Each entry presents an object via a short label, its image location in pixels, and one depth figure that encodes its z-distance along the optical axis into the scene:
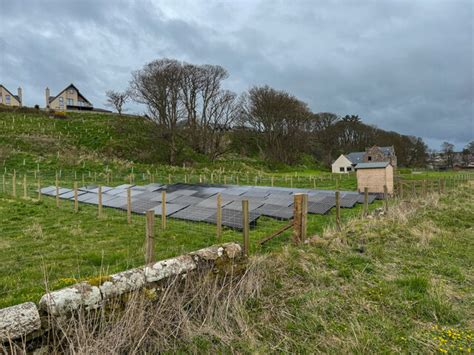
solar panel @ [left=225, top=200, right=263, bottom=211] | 10.84
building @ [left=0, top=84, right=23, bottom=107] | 62.44
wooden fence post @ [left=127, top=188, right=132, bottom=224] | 9.31
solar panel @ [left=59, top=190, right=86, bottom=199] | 14.86
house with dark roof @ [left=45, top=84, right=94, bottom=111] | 61.69
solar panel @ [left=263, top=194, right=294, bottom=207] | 11.79
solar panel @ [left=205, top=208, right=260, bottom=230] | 8.79
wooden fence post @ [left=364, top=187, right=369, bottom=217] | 9.54
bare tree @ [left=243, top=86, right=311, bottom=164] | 48.78
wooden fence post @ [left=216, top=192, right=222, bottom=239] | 7.42
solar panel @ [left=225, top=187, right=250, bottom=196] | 15.34
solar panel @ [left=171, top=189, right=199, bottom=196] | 14.54
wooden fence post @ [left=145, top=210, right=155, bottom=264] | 4.06
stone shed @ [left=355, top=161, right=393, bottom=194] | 16.78
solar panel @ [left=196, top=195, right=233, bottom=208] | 11.41
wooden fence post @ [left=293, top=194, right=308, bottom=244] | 6.31
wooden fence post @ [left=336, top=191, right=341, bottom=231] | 7.85
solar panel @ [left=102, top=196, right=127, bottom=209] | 12.28
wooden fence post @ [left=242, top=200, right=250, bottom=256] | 5.32
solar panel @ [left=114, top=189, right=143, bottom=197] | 14.54
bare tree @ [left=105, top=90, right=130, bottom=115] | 46.76
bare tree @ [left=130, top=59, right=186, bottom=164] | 34.00
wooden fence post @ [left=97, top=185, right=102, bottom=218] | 10.31
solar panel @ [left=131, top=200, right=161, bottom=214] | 11.41
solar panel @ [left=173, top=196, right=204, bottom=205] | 12.37
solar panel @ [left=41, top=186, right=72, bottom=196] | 15.86
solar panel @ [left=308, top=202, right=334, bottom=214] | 11.30
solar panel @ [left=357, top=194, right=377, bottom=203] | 14.41
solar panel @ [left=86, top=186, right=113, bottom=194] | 15.74
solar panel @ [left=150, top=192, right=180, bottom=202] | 13.16
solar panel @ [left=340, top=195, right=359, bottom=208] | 13.17
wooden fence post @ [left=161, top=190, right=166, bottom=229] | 8.60
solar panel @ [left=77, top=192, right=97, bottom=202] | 13.98
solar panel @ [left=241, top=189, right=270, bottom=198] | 14.35
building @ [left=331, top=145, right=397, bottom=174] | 58.62
